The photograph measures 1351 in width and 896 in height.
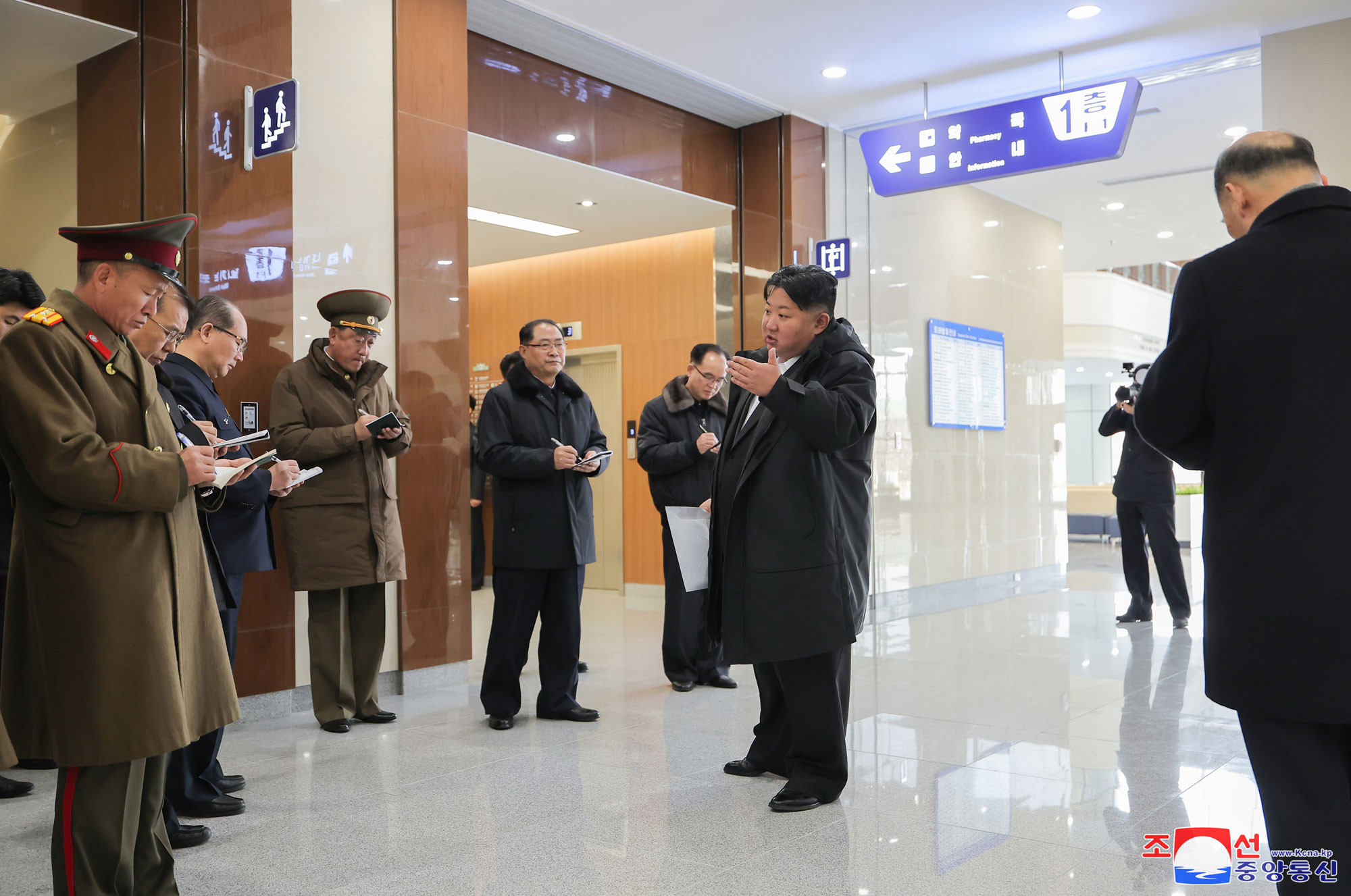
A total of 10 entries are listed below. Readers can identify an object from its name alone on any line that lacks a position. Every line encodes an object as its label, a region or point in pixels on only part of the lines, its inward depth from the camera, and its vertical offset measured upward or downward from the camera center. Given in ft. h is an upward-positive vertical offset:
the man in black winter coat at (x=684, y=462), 16.70 -0.13
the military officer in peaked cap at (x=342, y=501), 14.07 -0.62
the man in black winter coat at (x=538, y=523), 14.03 -0.93
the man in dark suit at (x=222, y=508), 10.28 -0.54
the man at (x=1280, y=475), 5.63 -0.15
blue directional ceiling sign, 19.01 +6.07
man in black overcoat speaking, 9.78 -0.64
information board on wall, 28.63 +2.12
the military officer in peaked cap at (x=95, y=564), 6.67 -0.70
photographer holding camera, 23.48 -1.53
